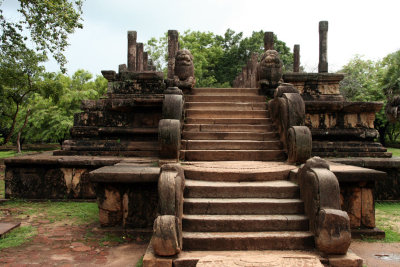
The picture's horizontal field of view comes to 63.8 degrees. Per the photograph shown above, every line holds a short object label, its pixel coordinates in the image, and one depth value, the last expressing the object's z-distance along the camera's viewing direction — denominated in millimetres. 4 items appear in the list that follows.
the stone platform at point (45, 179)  5703
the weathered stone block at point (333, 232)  3108
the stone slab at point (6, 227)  3965
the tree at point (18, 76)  11633
